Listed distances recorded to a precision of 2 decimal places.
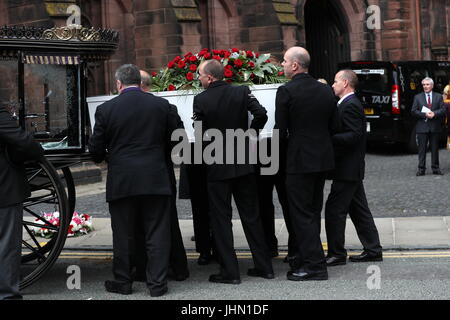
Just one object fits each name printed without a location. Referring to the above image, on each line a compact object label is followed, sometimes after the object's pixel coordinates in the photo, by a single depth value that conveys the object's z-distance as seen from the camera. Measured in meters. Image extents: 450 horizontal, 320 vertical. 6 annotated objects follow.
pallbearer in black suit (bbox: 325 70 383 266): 15.06
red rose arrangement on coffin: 15.61
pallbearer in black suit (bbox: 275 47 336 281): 13.91
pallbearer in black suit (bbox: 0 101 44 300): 12.02
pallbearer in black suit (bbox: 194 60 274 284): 13.77
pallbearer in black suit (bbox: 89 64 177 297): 13.11
